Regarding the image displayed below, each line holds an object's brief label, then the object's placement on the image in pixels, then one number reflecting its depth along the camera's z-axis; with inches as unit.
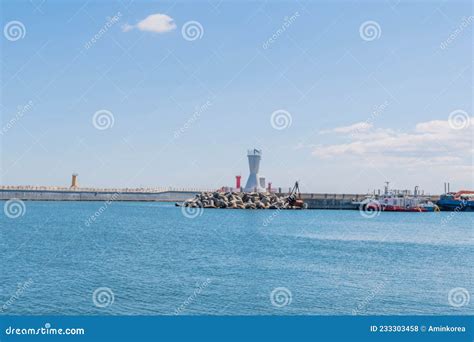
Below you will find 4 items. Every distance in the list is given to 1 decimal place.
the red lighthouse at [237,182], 4412.4
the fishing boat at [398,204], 4089.6
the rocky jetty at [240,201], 3912.4
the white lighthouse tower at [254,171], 4229.8
